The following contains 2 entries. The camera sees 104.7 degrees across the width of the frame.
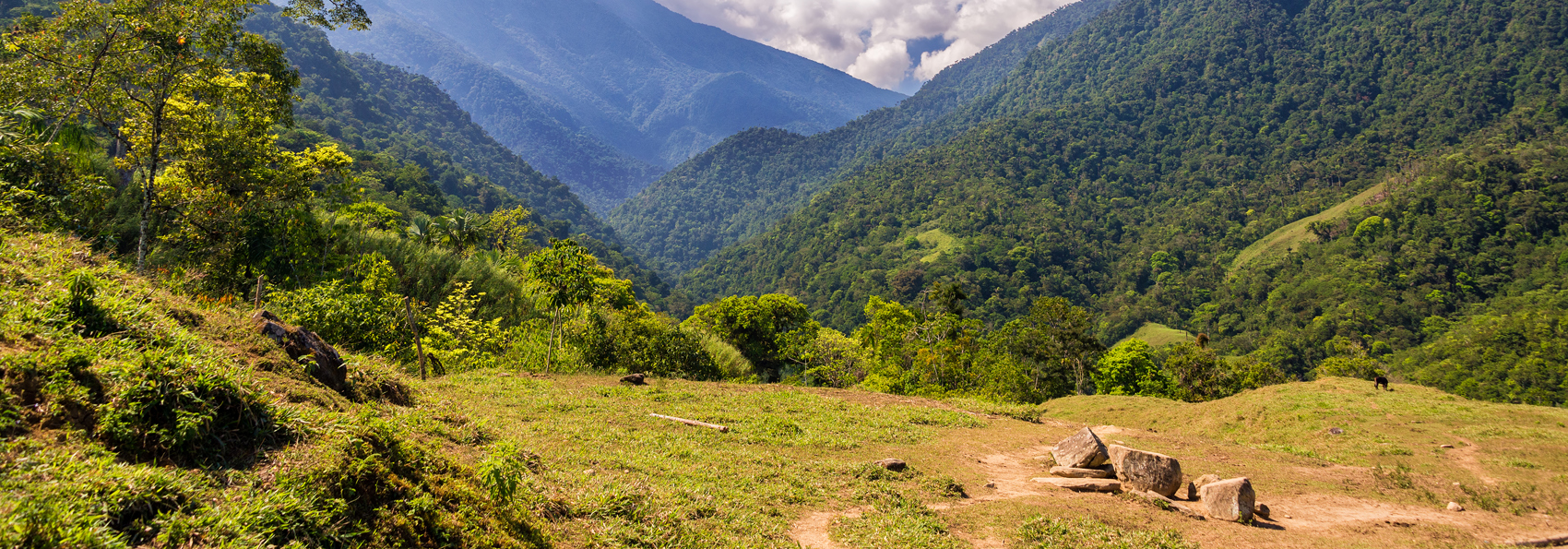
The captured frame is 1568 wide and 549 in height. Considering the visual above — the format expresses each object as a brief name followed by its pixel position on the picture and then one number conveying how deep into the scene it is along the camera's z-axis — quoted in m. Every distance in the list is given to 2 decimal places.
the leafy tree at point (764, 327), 44.81
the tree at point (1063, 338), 48.25
